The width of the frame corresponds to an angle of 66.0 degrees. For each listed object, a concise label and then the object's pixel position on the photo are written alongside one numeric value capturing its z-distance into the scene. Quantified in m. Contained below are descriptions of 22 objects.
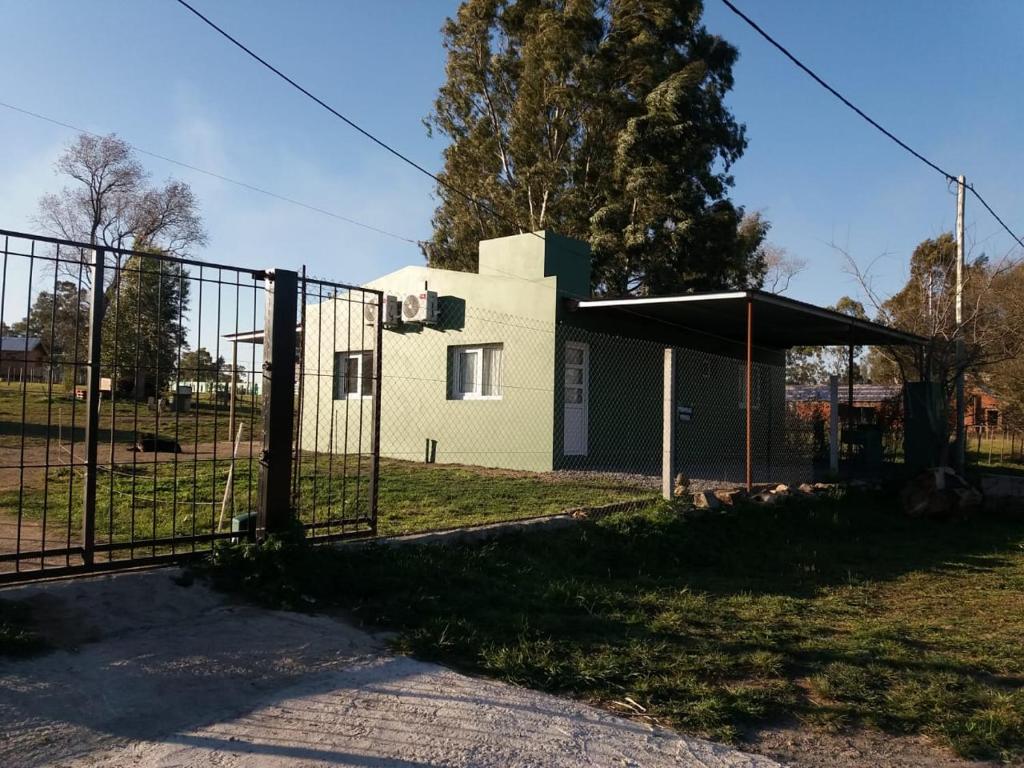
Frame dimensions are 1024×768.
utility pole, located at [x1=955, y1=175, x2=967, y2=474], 13.61
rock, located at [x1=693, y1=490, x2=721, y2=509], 8.71
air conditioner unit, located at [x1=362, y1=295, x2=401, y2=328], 14.87
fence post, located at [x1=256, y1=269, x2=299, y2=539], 5.50
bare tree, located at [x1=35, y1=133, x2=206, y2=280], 35.47
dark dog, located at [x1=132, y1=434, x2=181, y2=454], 13.27
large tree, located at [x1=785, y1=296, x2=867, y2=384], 41.34
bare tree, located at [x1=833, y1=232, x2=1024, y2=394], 13.48
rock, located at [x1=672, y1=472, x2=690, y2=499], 8.89
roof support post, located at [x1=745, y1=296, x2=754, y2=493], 9.61
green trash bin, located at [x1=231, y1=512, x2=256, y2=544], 5.49
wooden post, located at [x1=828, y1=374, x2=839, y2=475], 12.80
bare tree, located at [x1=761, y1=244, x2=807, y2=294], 38.28
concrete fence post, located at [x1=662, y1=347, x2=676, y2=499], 8.38
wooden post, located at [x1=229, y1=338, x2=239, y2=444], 5.31
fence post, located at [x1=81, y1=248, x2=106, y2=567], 4.68
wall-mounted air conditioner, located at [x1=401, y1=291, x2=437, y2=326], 14.19
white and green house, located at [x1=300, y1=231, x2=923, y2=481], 12.80
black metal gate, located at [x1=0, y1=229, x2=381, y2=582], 4.71
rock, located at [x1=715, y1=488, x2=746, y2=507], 9.02
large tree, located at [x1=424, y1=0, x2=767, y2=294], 22.77
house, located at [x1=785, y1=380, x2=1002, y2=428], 15.22
